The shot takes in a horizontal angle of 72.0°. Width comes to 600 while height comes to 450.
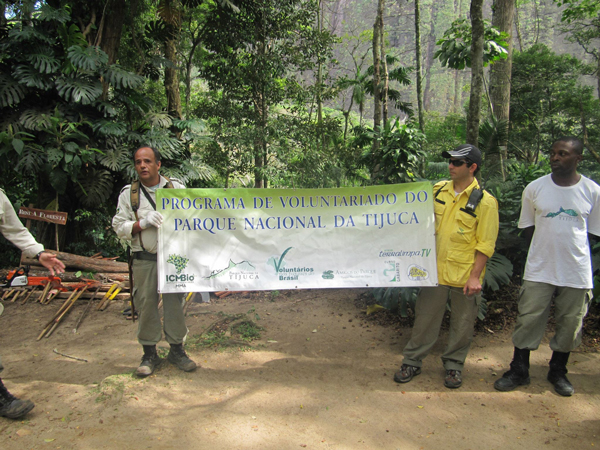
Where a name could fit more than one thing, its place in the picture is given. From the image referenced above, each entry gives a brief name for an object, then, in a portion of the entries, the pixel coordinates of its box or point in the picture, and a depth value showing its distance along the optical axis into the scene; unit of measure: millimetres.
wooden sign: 5836
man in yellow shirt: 3348
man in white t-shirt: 3223
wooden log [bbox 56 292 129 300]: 5992
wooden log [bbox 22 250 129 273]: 6574
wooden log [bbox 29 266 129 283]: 6305
